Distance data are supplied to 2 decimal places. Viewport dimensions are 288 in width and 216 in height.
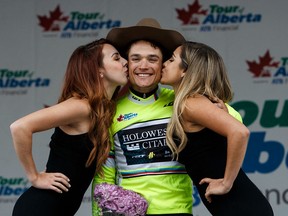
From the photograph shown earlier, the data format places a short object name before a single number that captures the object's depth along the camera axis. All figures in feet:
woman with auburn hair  20.08
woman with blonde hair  19.00
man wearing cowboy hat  20.40
